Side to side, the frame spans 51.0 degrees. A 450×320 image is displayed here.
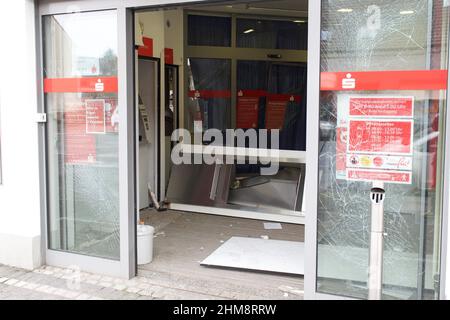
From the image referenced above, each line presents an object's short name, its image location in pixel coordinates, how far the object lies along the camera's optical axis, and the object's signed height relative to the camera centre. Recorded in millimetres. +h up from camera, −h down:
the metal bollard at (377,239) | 2908 -746
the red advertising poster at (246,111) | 8805 +125
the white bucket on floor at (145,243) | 4539 -1213
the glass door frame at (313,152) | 3307 -245
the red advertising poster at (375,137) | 3146 -134
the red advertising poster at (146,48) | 6582 +977
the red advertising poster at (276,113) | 8914 +89
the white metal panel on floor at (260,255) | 4508 -1411
